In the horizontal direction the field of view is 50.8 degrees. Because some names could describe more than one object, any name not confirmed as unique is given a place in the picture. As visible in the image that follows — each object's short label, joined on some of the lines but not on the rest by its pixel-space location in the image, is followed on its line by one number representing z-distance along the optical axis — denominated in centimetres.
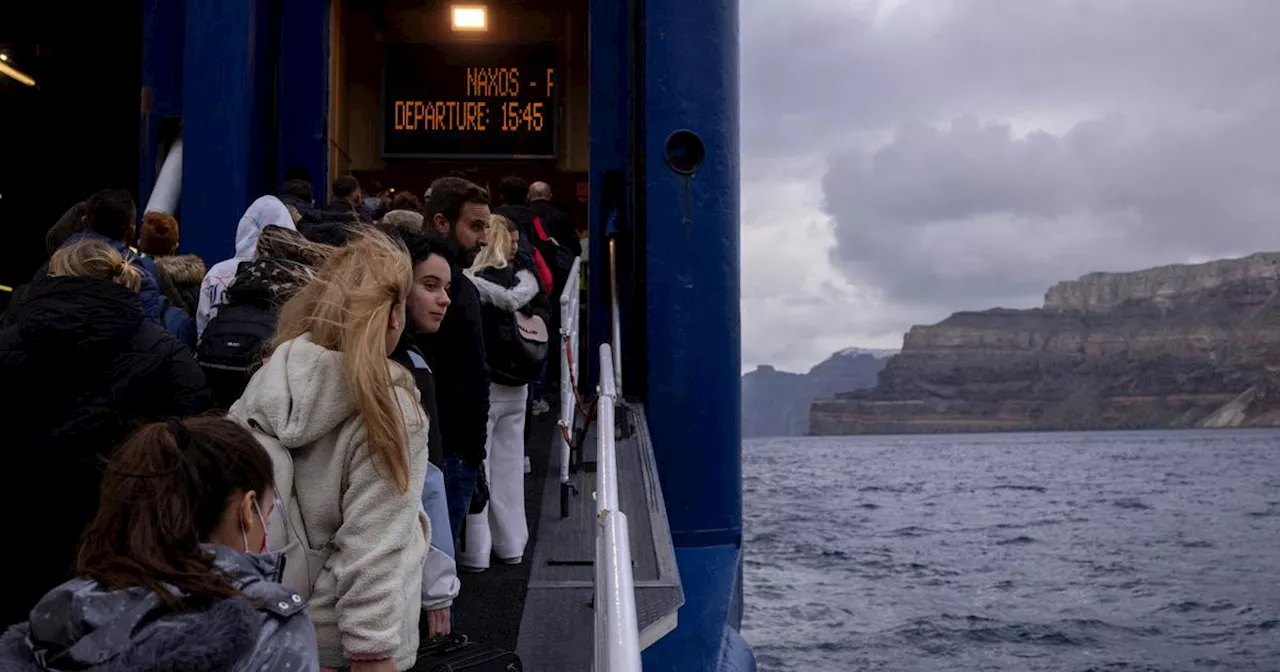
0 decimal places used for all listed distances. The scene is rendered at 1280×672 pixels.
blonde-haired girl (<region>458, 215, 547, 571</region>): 534
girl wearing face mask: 173
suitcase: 275
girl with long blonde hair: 251
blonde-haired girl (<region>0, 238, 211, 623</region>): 396
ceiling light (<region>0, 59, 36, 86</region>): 1345
